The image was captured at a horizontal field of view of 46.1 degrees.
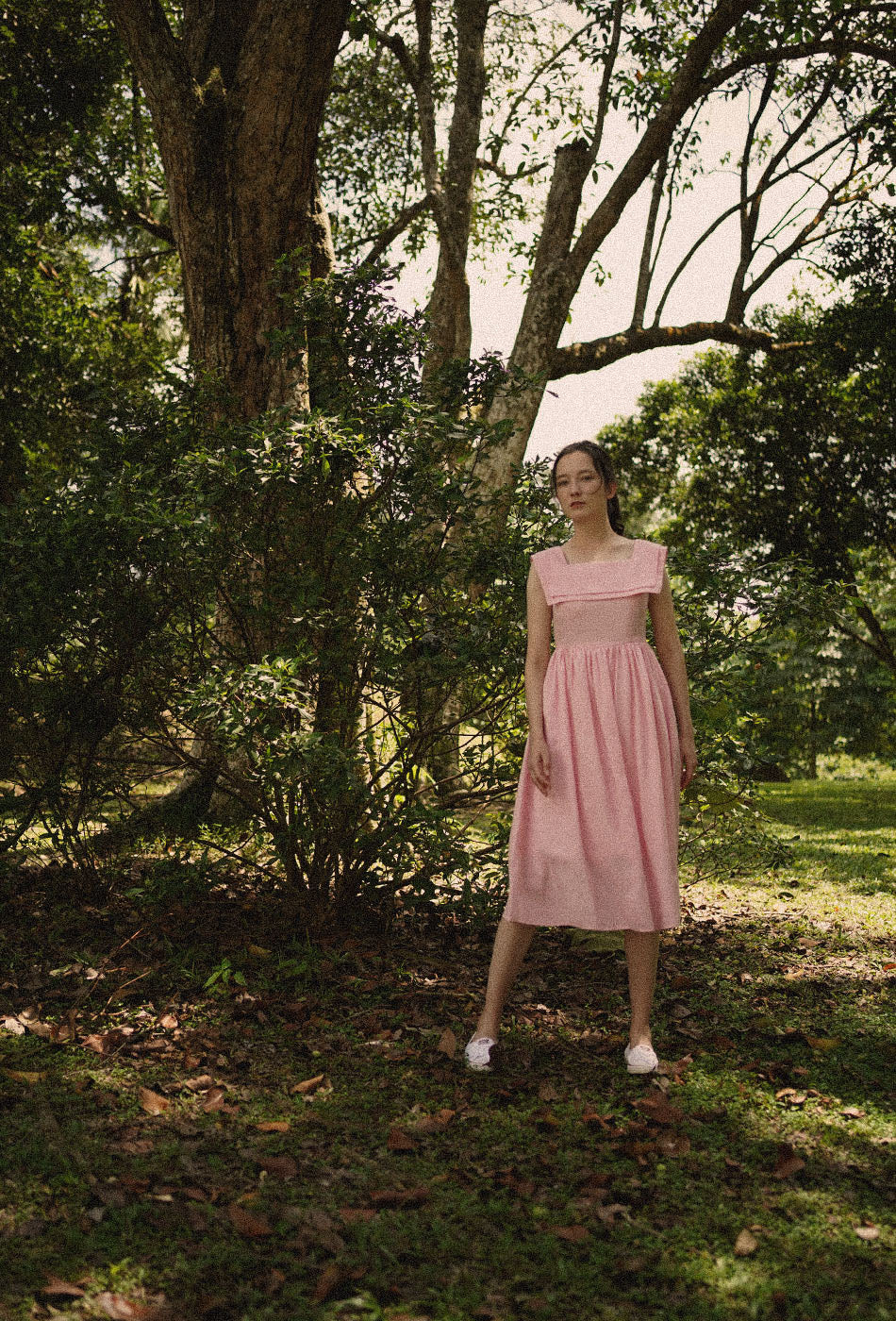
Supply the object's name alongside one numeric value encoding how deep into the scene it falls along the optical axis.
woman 3.65
